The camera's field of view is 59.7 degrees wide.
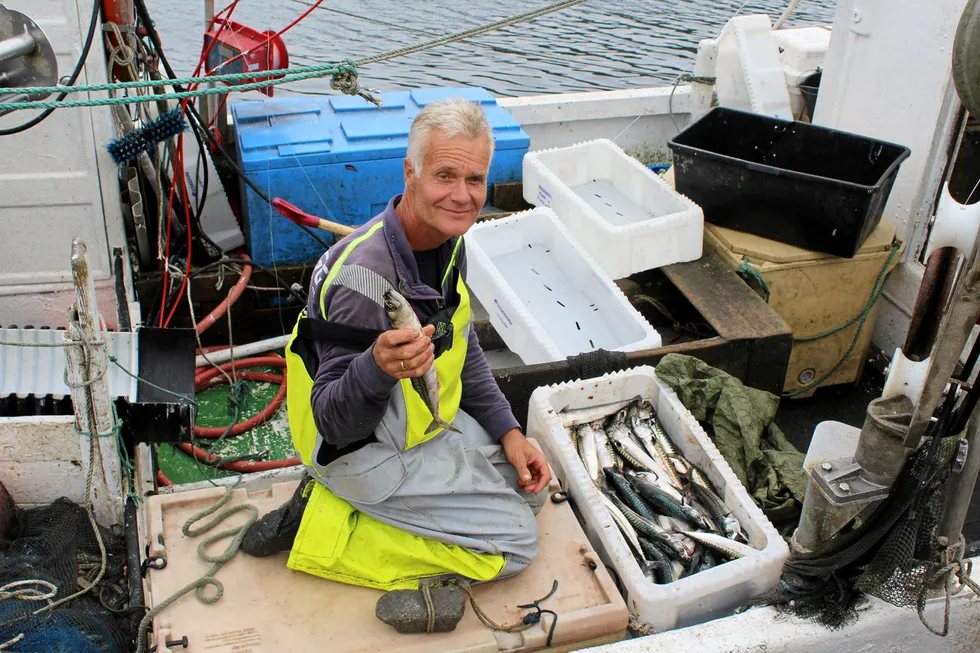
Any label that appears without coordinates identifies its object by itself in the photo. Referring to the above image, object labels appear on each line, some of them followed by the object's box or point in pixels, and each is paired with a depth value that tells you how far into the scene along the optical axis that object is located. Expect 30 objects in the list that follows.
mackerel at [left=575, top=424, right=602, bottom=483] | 3.56
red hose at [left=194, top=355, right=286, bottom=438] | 4.50
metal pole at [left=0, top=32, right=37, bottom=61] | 3.14
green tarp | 3.65
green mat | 4.30
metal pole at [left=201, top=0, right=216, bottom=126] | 5.77
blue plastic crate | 5.05
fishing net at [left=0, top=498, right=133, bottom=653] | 2.70
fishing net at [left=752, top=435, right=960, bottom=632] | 2.53
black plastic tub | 4.62
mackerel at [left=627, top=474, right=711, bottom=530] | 3.29
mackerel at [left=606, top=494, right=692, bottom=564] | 3.14
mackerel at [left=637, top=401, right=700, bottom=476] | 3.56
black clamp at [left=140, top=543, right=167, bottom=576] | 2.89
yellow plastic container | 4.79
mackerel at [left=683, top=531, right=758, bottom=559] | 3.09
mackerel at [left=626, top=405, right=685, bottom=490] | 3.53
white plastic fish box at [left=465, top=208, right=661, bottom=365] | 4.42
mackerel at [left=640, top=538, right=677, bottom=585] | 3.07
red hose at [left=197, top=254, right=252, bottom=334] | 4.79
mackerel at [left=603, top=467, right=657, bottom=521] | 3.34
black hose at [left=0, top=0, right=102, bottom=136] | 3.69
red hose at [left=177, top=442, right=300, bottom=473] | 4.22
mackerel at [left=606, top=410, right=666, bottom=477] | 3.57
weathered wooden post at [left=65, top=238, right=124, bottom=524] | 2.75
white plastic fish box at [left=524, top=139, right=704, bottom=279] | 4.86
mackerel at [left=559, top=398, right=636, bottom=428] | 3.76
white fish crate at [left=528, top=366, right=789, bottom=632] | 2.92
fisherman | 2.51
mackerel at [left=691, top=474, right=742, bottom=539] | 3.24
